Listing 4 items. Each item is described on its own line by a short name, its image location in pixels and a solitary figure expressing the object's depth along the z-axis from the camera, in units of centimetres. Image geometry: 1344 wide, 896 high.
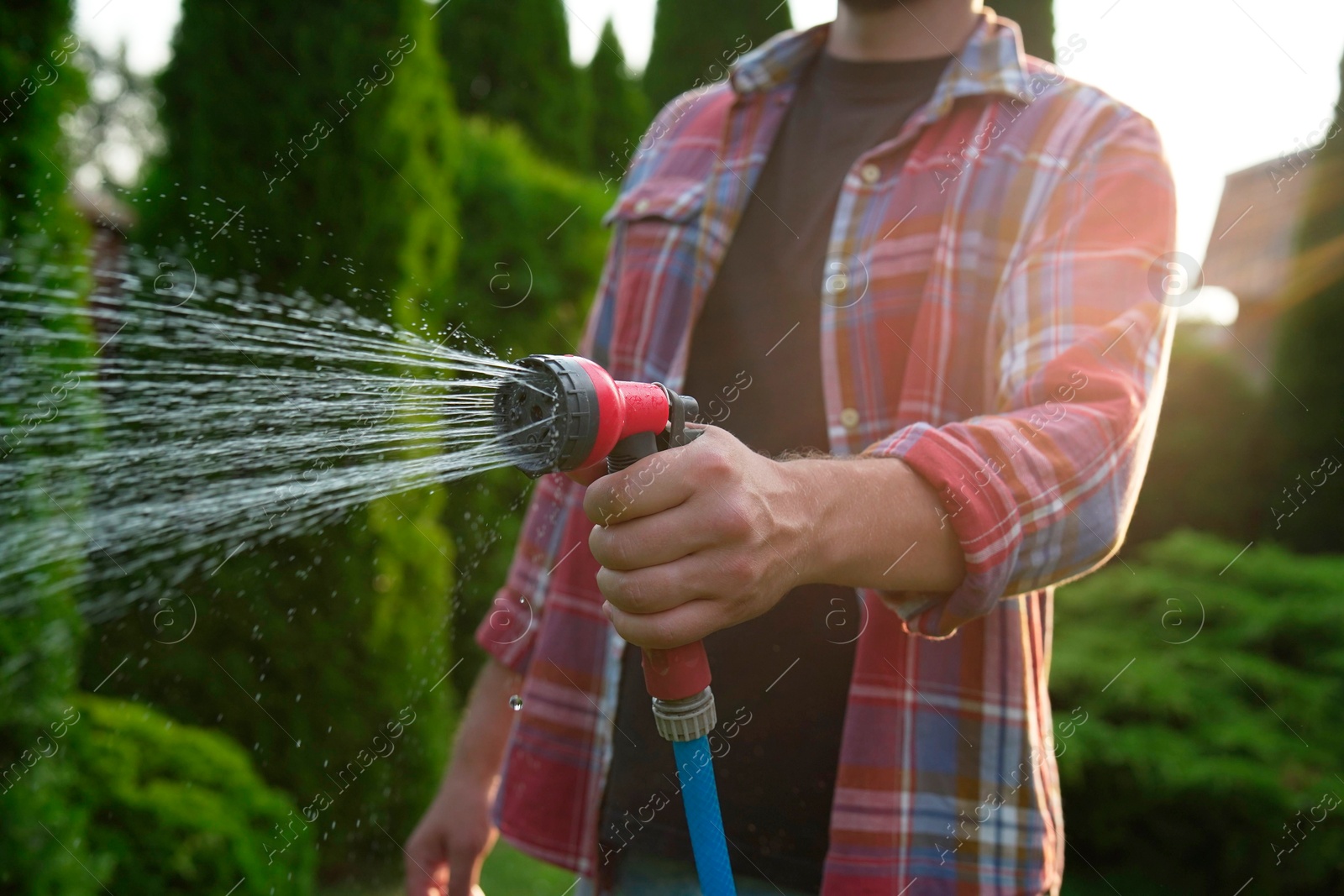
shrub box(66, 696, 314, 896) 308
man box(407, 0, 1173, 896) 120
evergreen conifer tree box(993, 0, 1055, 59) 575
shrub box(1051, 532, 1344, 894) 417
